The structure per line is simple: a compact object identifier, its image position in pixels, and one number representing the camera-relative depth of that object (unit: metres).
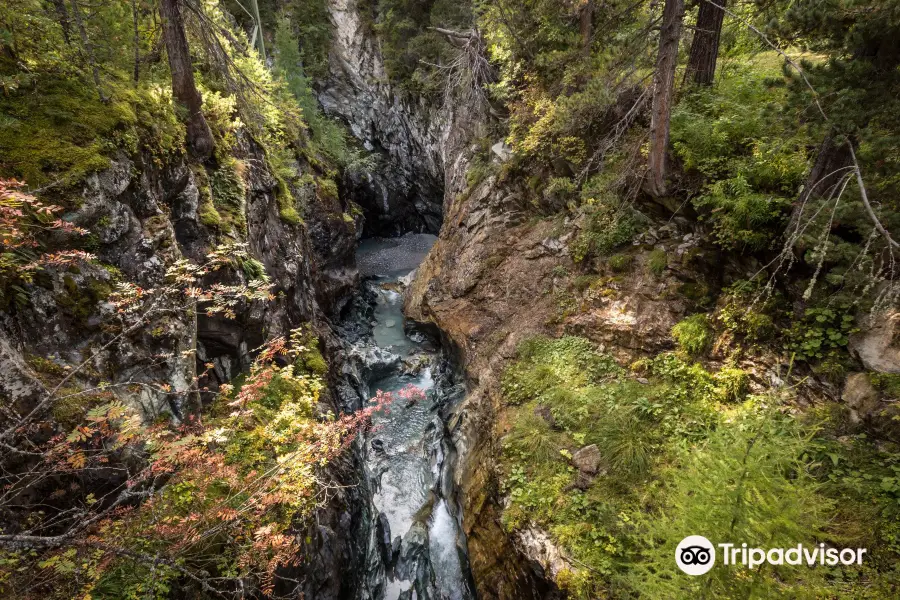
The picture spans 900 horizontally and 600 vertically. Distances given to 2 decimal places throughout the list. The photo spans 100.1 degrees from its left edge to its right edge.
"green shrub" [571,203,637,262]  7.84
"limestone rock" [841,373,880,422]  4.01
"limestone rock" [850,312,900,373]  3.97
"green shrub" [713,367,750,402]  5.13
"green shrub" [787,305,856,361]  4.44
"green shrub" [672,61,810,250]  5.10
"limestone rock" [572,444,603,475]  5.47
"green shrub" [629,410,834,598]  2.48
